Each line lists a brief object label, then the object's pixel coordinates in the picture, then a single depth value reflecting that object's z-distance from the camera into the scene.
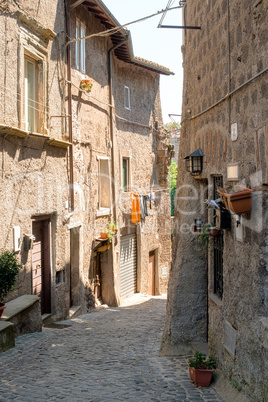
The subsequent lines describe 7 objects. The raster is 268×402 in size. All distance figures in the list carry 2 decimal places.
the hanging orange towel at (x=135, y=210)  15.86
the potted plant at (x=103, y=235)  13.48
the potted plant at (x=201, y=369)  5.55
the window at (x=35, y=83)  9.23
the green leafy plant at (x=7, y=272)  7.06
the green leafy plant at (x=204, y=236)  6.75
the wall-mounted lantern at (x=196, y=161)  6.96
